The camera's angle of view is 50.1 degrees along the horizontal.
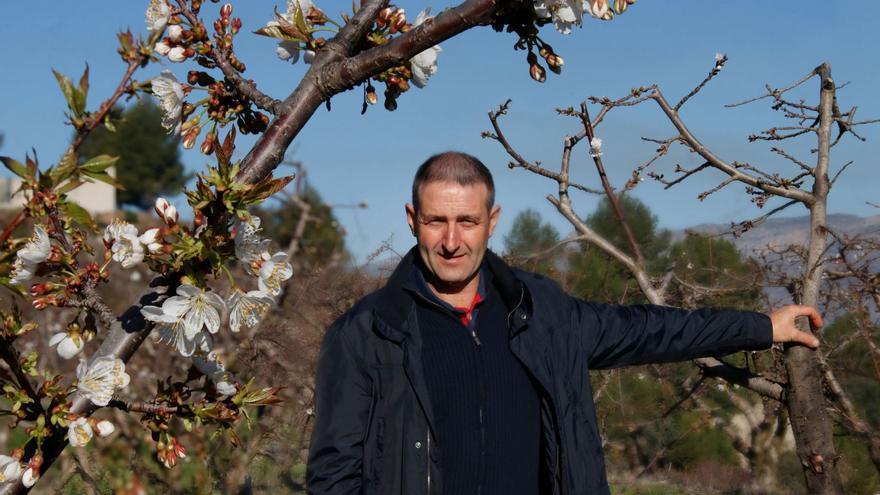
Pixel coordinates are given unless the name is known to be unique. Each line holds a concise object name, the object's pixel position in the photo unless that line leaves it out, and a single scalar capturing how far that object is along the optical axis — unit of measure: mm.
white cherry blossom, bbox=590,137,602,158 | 4312
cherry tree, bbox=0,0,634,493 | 1895
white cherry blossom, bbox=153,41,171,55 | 2338
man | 2727
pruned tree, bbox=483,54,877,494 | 3693
